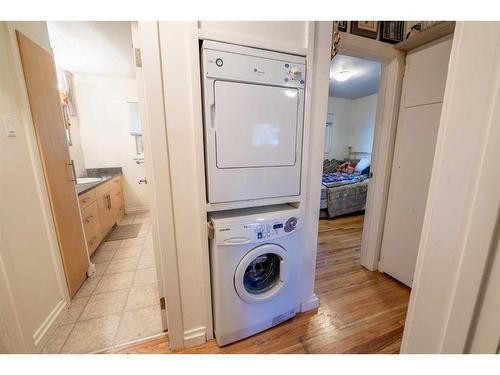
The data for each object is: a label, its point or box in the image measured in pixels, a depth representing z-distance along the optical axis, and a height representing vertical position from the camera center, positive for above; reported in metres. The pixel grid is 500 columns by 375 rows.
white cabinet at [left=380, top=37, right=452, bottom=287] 1.57 -0.07
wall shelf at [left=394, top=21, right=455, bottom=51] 1.38 +0.81
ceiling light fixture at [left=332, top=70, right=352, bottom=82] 3.40 +1.21
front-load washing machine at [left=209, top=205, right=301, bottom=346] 1.18 -0.80
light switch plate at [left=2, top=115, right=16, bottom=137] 1.19 +0.12
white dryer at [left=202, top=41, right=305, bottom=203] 1.05 +0.14
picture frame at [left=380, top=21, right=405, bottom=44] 1.73 +0.99
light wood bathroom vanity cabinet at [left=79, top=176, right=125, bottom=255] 2.32 -0.88
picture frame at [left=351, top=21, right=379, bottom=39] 1.62 +0.95
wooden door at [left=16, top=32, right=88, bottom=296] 1.45 -0.07
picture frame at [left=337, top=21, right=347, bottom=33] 1.57 +0.93
